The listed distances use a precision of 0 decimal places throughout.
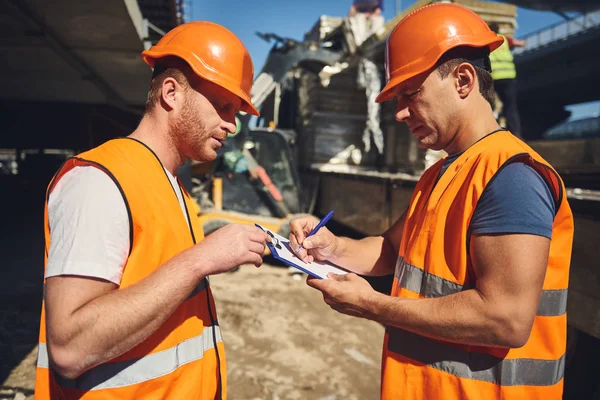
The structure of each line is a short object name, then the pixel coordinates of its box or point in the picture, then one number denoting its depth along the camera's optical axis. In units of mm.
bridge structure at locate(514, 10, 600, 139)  17422
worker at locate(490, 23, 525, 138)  6164
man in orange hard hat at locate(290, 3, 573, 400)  1255
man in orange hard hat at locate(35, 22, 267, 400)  1160
